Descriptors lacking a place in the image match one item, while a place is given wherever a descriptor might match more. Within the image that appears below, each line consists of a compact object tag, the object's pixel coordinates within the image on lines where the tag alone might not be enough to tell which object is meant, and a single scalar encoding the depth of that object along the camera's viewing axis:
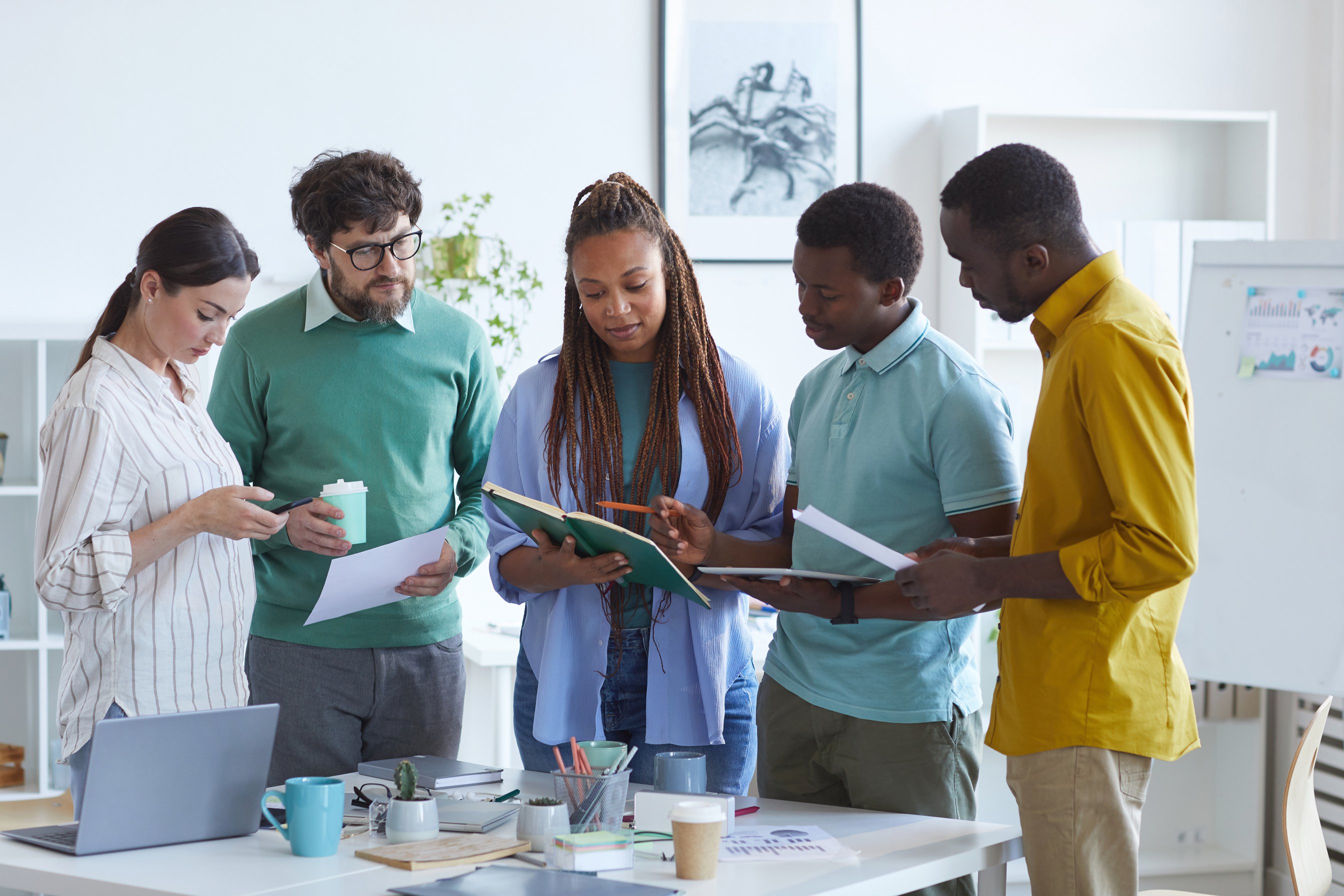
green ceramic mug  4.10
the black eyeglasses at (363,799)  4.19
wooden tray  3.90
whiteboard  5.35
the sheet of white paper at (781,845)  3.96
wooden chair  4.69
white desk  3.83
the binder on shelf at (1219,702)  6.76
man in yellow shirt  3.82
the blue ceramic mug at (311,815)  3.93
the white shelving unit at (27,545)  5.99
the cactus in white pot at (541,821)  3.99
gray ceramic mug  4.11
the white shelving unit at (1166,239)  6.76
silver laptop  3.92
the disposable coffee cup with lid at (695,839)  3.86
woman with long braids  4.42
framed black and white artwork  7.03
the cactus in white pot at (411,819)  4.00
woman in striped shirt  4.29
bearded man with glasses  4.64
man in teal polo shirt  4.19
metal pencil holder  4.02
